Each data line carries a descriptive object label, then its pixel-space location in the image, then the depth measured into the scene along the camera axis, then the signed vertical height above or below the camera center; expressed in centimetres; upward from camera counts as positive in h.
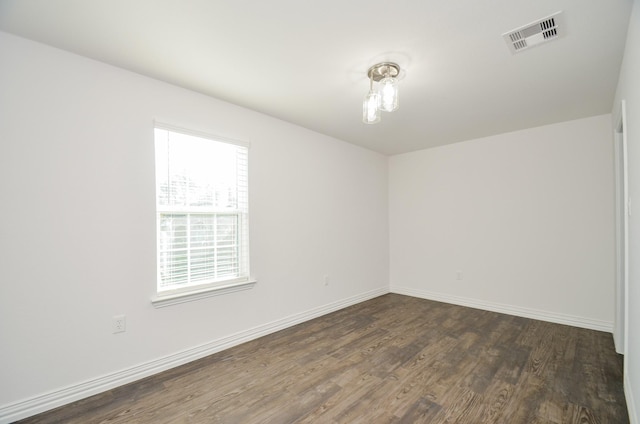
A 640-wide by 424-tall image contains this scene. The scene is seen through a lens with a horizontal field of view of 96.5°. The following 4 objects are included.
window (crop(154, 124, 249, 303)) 249 +0
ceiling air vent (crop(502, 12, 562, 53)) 170 +113
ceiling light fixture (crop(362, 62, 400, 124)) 217 +91
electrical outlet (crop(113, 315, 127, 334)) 220 -86
